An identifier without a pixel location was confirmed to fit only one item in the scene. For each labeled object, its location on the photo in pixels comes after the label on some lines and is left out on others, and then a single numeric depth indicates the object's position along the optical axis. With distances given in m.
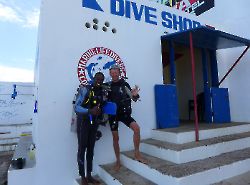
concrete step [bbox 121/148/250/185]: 3.19
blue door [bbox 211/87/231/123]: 6.29
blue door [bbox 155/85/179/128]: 5.39
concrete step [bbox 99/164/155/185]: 3.55
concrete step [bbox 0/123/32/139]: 9.85
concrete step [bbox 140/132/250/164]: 3.83
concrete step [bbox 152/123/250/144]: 4.45
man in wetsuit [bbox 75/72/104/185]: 3.77
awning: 4.99
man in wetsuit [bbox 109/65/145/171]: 4.18
